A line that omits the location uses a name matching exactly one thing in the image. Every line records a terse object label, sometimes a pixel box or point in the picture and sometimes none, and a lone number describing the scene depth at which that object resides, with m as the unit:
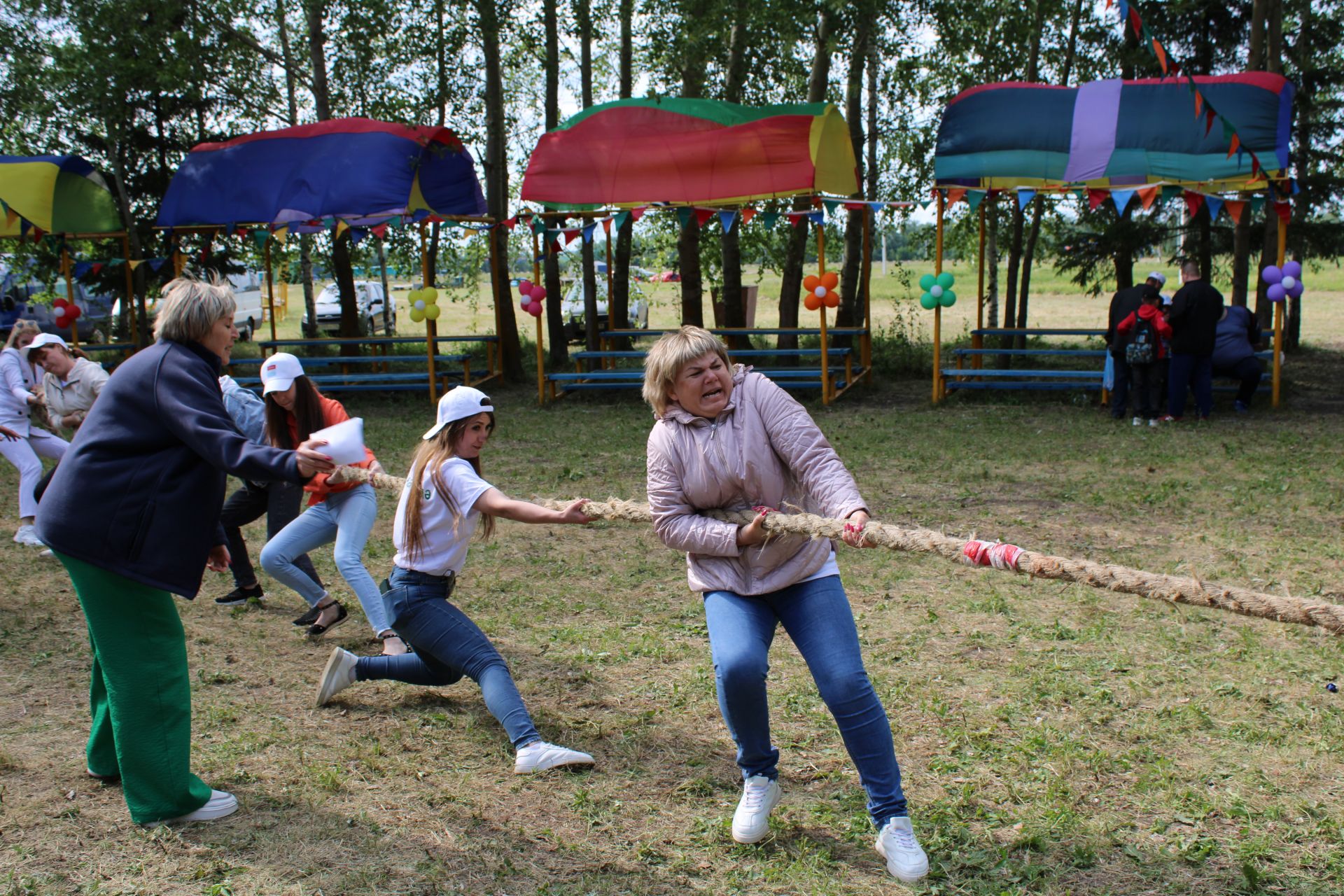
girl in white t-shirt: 3.98
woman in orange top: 5.12
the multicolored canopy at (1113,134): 11.88
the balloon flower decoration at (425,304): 14.42
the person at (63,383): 6.88
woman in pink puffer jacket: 3.09
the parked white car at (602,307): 22.33
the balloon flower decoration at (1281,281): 11.73
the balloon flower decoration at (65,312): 16.54
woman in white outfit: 7.18
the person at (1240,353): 12.03
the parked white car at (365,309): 26.03
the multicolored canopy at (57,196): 15.66
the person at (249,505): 5.46
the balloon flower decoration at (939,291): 13.07
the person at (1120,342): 11.77
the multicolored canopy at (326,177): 13.80
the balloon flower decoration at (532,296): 14.12
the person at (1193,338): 11.41
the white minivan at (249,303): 28.31
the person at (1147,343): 11.48
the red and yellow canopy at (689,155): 12.96
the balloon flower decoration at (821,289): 13.12
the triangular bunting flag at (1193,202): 11.86
